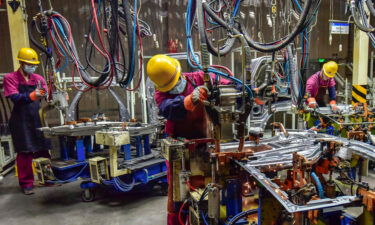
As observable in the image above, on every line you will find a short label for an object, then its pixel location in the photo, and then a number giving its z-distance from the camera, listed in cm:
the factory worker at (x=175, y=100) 222
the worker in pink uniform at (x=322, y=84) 507
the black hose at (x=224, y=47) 252
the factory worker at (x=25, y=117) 387
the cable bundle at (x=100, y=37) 248
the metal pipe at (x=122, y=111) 454
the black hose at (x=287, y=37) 199
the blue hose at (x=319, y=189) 161
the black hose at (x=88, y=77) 301
